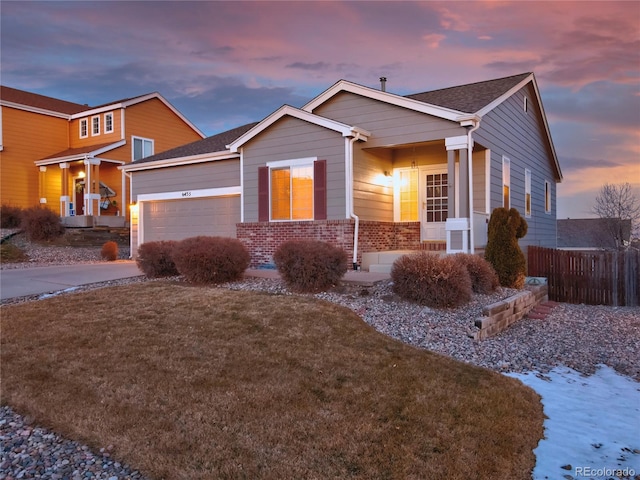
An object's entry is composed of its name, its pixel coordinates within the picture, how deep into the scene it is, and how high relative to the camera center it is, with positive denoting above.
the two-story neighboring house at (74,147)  22.22 +4.69
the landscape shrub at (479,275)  8.64 -0.84
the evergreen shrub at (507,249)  9.78 -0.38
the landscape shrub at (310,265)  8.32 -0.60
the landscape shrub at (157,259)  10.34 -0.57
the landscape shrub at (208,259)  9.23 -0.53
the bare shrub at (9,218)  18.91 +0.78
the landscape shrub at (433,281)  7.33 -0.82
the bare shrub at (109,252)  16.17 -0.62
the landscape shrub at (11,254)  14.89 -0.63
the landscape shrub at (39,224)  17.48 +0.47
